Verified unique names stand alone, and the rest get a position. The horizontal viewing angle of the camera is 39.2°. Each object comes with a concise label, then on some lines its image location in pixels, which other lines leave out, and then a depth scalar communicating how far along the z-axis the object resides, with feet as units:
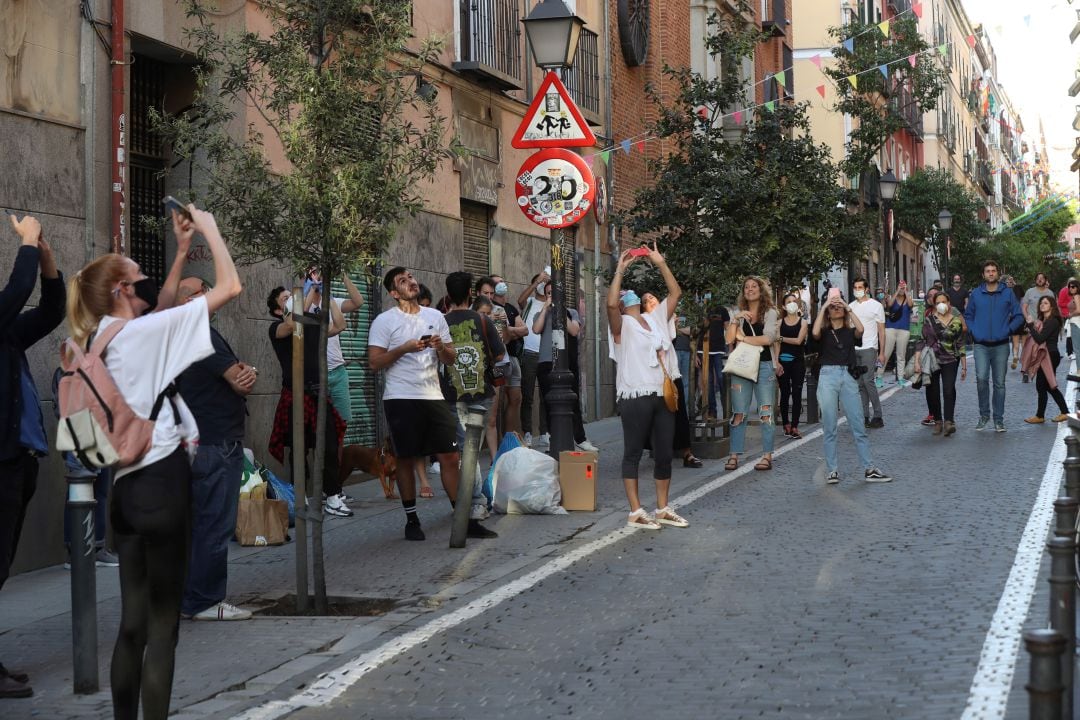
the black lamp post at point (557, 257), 41.55
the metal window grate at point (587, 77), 71.77
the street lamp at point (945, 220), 138.51
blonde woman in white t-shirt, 15.92
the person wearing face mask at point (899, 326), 80.53
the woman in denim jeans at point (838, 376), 43.16
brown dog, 40.52
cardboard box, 38.11
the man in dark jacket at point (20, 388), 20.24
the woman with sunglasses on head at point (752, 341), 46.83
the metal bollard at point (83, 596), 19.90
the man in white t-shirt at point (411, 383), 33.35
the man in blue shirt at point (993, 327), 57.11
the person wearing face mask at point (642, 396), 34.40
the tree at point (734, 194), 59.62
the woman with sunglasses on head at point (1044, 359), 59.98
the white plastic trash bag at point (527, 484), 37.76
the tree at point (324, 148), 26.05
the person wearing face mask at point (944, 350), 57.47
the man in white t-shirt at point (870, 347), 61.77
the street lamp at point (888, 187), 107.45
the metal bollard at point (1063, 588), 15.19
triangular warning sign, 42.04
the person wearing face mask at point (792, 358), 58.29
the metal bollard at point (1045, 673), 11.91
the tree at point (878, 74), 104.32
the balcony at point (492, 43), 59.16
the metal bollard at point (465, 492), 32.30
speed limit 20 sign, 42.19
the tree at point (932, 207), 169.99
